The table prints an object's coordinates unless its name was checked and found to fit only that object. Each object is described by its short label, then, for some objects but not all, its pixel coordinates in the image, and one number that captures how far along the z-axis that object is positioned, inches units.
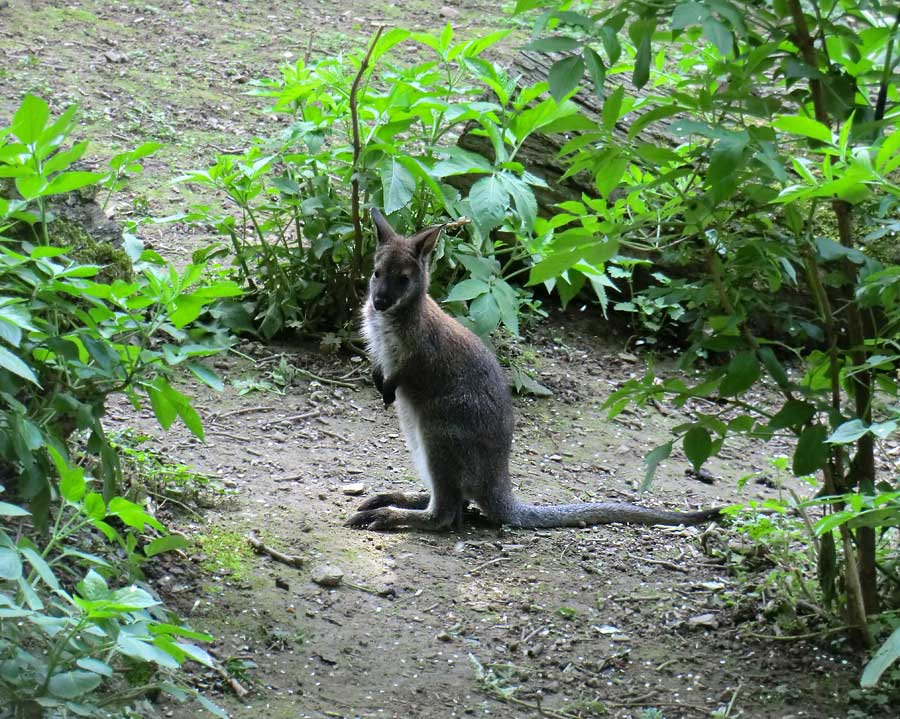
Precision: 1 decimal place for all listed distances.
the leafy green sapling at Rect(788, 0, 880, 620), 283.9
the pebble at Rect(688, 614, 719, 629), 354.0
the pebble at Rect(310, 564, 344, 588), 361.1
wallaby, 430.9
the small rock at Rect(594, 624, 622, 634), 354.9
